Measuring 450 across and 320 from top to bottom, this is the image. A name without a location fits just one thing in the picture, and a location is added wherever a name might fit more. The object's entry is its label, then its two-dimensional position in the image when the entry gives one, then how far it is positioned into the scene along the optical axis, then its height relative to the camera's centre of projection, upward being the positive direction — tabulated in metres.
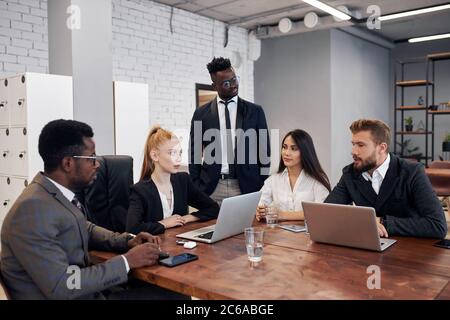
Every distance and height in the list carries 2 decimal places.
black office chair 2.20 -0.29
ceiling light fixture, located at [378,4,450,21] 5.70 +1.86
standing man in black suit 2.84 -0.01
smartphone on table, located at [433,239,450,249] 1.75 -0.45
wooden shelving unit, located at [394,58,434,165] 8.10 +0.56
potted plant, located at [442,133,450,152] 7.17 -0.10
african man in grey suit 1.30 -0.31
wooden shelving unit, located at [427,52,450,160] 6.50 +1.35
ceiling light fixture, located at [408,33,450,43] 7.60 +1.98
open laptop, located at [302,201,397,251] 1.65 -0.36
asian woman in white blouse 2.62 -0.23
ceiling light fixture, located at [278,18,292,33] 6.39 +1.83
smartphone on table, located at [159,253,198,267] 1.56 -0.46
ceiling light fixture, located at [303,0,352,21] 5.17 +1.77
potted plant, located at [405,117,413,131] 7.82 +0.31
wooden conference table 1.28 -0.47
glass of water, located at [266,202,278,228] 2.25 -0.42
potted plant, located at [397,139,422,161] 8.61 -0.20
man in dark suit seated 1.93 -0.25
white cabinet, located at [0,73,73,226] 3.40 +0.24
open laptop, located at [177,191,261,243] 1.86 -0.38
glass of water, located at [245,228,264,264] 1.60 -0.41
